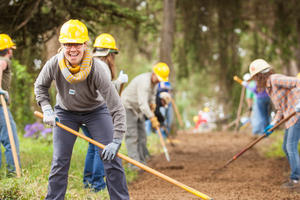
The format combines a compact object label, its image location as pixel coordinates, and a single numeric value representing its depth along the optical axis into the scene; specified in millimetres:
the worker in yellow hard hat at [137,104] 12336
